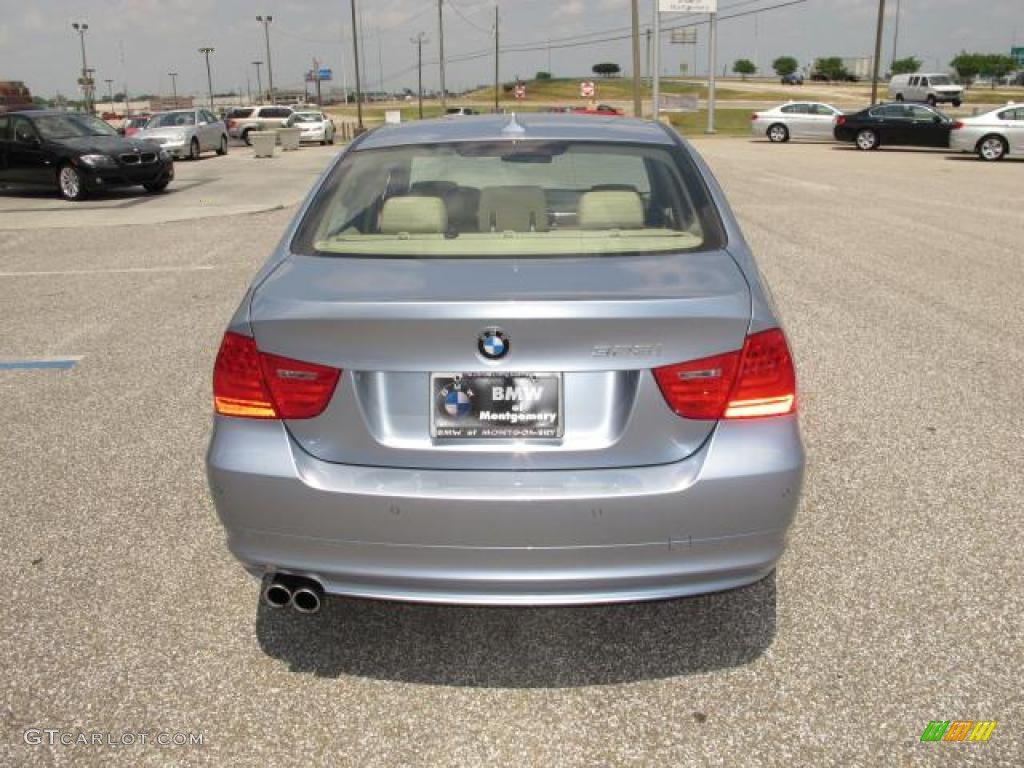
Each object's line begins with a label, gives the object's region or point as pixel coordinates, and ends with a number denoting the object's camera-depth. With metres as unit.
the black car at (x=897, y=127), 29.80
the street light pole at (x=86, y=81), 93.12
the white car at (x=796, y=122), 34.66
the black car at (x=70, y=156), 17.30
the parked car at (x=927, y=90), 65.69
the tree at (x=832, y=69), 137.12
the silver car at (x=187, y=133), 29.67
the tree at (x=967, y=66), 123.75
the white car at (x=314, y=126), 40.62
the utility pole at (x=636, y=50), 42.47
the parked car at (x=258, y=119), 43.28
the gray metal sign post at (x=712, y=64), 49.99
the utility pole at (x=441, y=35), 84.94
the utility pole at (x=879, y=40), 50.88
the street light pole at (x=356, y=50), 59.90
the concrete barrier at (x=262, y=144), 30.73
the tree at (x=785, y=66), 161.25
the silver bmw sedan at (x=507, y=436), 2.53
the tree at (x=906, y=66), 140.00
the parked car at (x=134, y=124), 35.34
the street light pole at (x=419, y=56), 109.03
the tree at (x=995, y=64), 123.00
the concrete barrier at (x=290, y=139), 36.16
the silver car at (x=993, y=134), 25.62
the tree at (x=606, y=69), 177.38
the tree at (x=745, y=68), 174.50
